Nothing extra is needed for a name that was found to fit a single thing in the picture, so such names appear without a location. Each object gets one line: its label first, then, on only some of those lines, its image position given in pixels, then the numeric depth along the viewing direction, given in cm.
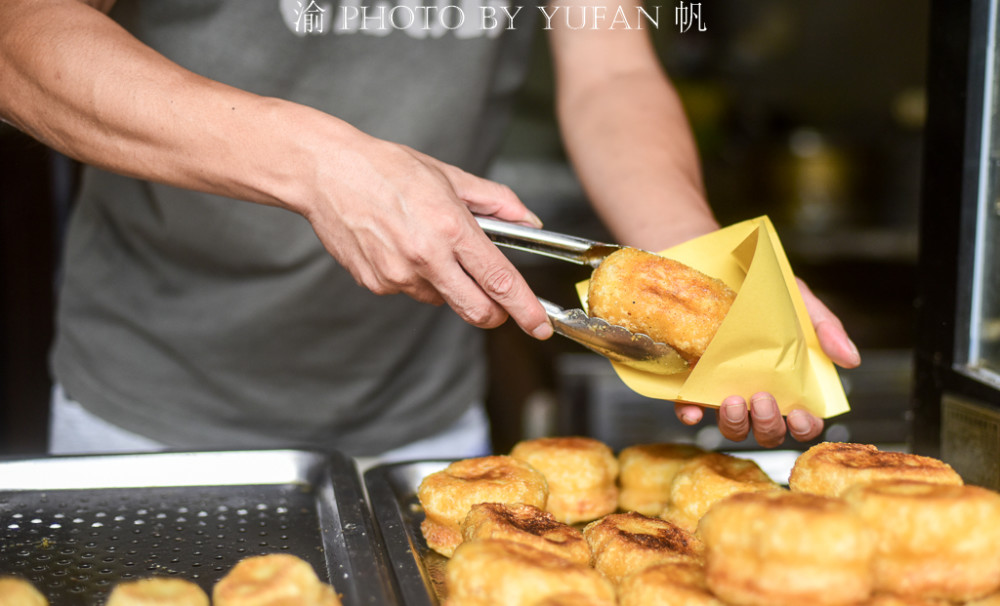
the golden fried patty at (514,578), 91
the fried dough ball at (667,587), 92
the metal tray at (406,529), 97
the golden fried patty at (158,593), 93
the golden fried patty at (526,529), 96
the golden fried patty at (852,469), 96
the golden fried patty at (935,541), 91
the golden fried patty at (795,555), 89
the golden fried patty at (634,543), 97
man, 127
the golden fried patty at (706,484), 105
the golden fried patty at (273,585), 92
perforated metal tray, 99
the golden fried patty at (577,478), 109
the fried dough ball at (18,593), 92
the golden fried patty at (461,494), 103
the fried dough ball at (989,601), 91
